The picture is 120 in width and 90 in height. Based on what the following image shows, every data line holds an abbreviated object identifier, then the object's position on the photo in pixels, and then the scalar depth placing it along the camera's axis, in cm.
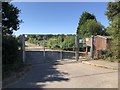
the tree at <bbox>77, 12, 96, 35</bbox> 2041
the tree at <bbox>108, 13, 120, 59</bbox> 639
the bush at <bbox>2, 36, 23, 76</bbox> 452
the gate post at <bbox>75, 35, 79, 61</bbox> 676
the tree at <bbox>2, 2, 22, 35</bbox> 735
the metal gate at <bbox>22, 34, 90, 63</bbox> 681
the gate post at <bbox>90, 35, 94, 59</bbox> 704
